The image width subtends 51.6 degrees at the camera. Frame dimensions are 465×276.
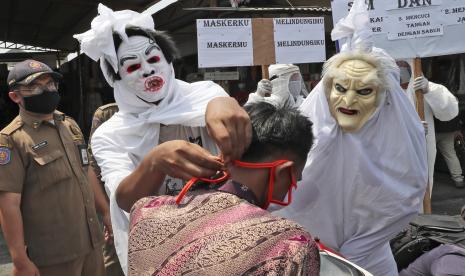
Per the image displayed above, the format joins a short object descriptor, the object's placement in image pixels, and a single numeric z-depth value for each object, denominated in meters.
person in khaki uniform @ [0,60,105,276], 2.55
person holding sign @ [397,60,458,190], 4.17
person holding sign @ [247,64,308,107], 5.13
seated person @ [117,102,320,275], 1.00
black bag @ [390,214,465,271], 2.29
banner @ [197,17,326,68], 3.84
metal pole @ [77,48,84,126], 10.20
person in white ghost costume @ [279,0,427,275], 1.71
